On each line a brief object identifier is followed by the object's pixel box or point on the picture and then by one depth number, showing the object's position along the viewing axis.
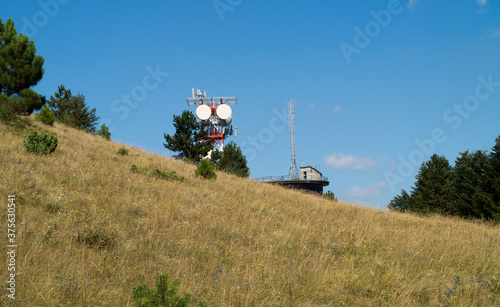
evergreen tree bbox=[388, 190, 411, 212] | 75.88
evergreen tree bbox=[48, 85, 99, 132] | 38.00
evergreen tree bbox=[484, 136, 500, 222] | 30.64
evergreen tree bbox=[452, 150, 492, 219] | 32.78
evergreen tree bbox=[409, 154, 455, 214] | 42.19
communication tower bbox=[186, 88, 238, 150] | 53.75
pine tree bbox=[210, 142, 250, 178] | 39.09
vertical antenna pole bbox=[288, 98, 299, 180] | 60.65
